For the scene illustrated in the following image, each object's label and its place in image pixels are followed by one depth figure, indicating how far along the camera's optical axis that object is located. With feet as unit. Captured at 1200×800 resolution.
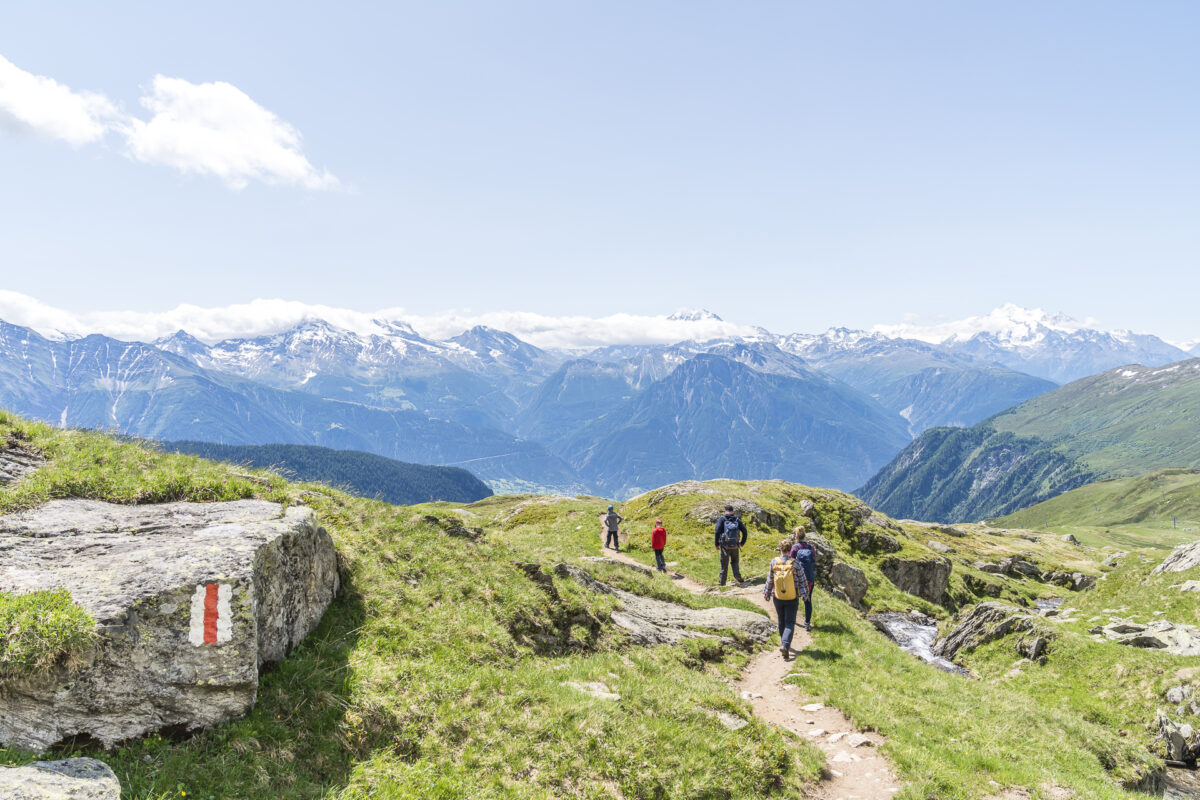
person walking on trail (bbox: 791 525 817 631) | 77.10
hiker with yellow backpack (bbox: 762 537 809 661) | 70.90
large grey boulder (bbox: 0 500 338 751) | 28.40
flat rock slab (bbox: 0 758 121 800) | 22.57
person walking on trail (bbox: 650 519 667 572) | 117.50
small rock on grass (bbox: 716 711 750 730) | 45.19
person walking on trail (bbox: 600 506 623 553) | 139.95
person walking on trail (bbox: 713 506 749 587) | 105.29
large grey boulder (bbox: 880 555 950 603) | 169.48
